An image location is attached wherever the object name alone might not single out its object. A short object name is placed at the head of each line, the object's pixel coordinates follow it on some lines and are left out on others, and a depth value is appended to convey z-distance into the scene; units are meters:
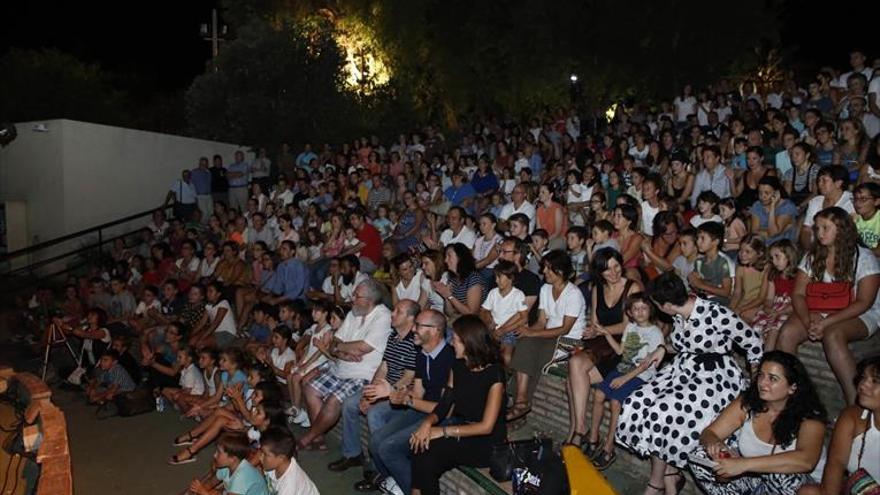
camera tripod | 11.32
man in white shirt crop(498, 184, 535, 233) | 10.42
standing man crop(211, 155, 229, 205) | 16.97
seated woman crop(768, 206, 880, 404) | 5.30
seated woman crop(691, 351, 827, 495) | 4.30
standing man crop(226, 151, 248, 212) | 17.41
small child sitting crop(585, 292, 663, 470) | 5.78
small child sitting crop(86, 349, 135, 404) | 9.63
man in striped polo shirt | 6.52
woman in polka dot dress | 5.07
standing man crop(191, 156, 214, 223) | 16.73
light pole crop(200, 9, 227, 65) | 24.02
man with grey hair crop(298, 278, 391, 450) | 7.46
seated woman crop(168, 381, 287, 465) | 6.60
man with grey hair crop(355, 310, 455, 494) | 5.82
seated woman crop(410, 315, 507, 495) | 5.34
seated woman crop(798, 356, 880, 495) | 4.08
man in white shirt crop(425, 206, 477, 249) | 10.09
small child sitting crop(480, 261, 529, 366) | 7.11
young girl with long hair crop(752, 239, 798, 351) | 6.10
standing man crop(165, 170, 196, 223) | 16.42
